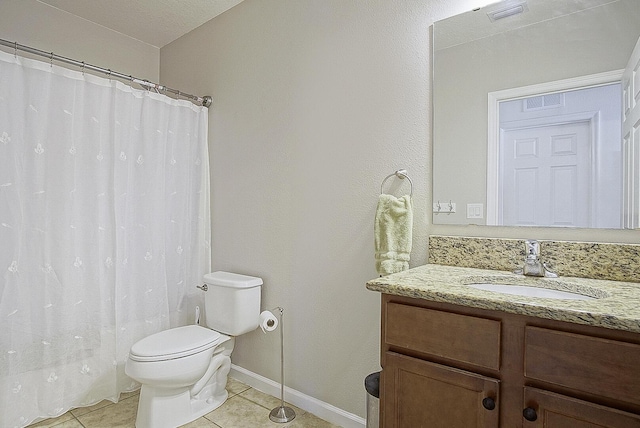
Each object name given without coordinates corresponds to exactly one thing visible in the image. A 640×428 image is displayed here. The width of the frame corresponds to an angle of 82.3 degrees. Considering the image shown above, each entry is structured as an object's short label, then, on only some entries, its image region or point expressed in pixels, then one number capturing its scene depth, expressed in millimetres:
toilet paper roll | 2088
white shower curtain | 1790
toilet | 1813
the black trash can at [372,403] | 1556
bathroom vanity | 859
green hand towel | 1593
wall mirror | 1271
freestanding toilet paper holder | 1983
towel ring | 1698
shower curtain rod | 1773
